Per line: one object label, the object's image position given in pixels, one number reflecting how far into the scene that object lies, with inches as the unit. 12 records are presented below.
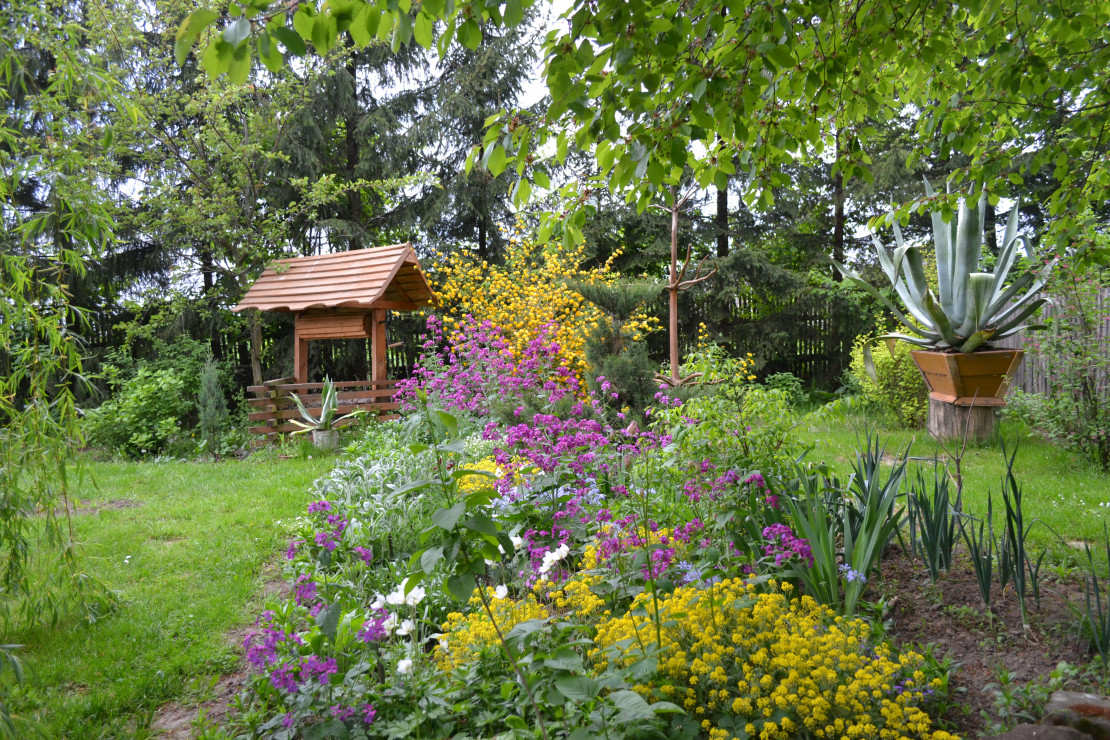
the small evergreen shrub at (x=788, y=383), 404.2
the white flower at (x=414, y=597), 74.4
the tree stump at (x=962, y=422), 220.8
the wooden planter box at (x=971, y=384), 214.8
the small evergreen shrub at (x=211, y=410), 316.2
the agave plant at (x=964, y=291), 212.7
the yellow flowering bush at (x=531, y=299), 293.3
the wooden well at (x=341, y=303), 309.7
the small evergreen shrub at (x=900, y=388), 286.7
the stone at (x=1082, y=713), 58.0
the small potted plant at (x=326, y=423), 287.9
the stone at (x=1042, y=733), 56.4
